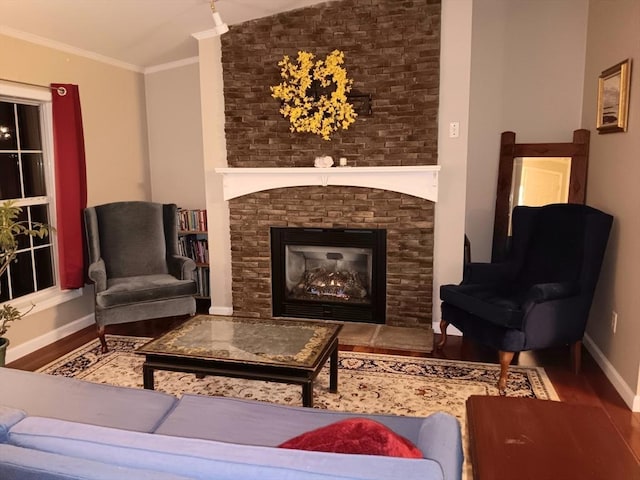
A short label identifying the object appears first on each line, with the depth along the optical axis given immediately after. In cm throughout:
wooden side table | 159
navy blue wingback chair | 310
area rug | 294
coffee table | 253
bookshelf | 484
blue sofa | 105
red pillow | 114
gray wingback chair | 377
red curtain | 389
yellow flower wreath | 402
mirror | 426
